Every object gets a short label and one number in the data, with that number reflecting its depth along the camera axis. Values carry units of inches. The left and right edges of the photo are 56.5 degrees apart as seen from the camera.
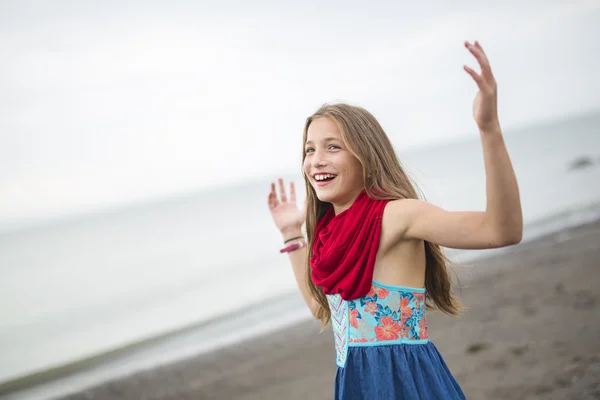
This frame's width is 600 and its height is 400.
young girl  60.1
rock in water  1159.0
